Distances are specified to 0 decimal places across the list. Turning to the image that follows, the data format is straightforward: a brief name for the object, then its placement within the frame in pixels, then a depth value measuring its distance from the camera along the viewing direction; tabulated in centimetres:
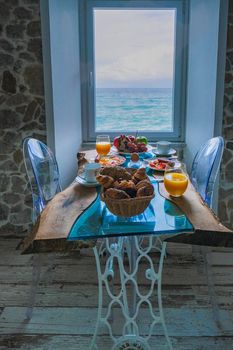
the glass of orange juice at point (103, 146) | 280
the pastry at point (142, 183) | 174
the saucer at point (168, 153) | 285
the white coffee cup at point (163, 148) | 287
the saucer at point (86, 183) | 220
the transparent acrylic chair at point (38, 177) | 242
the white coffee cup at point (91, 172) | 222
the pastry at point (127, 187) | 173
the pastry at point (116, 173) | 187
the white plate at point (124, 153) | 286
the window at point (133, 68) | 376
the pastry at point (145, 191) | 170
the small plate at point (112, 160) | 256
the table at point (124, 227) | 164
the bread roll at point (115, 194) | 167
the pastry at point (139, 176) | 184
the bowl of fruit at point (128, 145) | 288
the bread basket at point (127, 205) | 166
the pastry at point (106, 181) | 177
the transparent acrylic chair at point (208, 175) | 235
